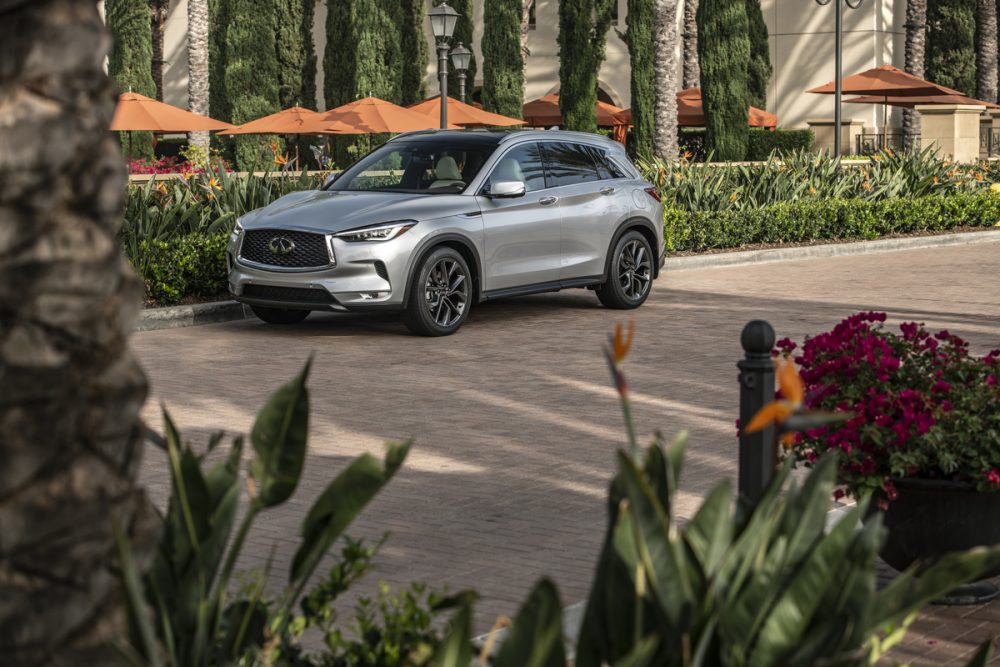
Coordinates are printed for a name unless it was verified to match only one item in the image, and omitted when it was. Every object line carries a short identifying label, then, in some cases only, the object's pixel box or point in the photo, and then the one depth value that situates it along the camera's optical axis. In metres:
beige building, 47.78
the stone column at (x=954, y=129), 34.94
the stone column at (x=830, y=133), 44.50
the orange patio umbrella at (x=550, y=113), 46.66
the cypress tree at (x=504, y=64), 45.41
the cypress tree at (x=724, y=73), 40.69
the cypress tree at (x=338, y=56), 43.84
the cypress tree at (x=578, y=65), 43.53
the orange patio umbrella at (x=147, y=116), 26.09
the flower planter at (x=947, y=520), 5.65
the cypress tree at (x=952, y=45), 47.50
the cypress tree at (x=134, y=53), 42.44
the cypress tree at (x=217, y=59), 45.53
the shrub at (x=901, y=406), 5.57
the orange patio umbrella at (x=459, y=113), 30.39
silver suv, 13.28
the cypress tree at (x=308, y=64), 49.41
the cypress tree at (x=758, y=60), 47.94
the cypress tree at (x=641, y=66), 42.94
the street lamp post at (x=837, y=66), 29.42
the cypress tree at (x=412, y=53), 45.75
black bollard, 4.95
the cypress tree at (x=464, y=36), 49.25
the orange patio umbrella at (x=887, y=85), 34.28
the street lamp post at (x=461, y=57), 36.55
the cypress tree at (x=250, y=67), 39.03
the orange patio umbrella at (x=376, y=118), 27.56
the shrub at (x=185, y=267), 15.52
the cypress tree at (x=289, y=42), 39.97
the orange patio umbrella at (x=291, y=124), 29.12
